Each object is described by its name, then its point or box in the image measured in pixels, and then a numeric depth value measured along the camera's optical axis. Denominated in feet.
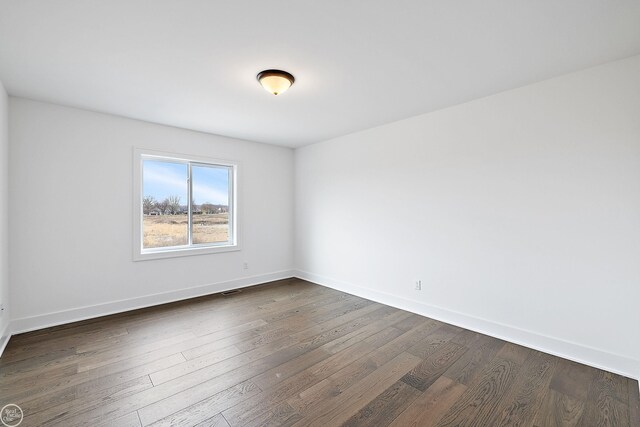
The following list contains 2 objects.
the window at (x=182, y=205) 12.59
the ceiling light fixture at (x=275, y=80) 7.94
